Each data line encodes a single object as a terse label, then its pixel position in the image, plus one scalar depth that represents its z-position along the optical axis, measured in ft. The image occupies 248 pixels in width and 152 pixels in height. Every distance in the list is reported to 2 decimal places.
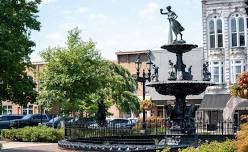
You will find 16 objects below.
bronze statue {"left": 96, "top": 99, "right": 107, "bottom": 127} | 100.68
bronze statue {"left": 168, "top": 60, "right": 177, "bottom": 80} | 68.64
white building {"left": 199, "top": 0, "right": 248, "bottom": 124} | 160.86
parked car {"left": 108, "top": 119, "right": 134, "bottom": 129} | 157.74
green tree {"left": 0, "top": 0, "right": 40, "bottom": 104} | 75.66
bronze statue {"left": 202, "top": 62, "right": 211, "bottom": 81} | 70.18
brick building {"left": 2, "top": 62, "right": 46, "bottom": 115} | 234.99
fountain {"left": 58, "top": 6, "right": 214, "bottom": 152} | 67.48
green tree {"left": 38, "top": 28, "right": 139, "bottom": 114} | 141.08
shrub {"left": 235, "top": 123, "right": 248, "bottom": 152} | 36.42
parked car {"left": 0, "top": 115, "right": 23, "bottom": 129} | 165.12
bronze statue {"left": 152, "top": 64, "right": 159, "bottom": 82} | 71.46
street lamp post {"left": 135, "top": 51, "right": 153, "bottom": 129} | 102.89
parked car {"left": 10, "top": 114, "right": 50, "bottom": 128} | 162.40
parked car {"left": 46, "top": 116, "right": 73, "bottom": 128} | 152.79
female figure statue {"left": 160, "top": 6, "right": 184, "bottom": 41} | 69.77
